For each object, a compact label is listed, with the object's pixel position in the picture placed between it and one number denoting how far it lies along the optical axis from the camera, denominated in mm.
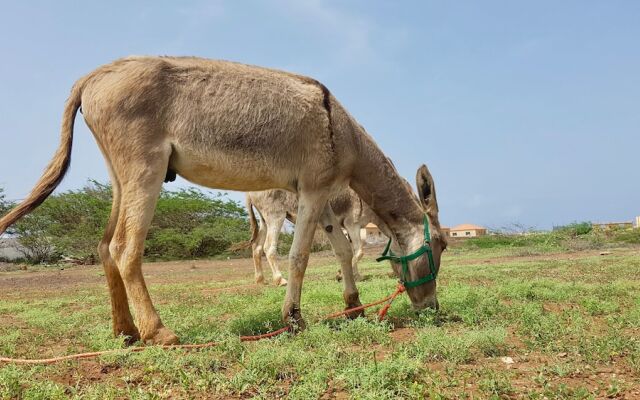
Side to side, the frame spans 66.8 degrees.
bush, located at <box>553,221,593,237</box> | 28886
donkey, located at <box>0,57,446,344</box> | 4340
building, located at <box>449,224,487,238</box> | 53384
